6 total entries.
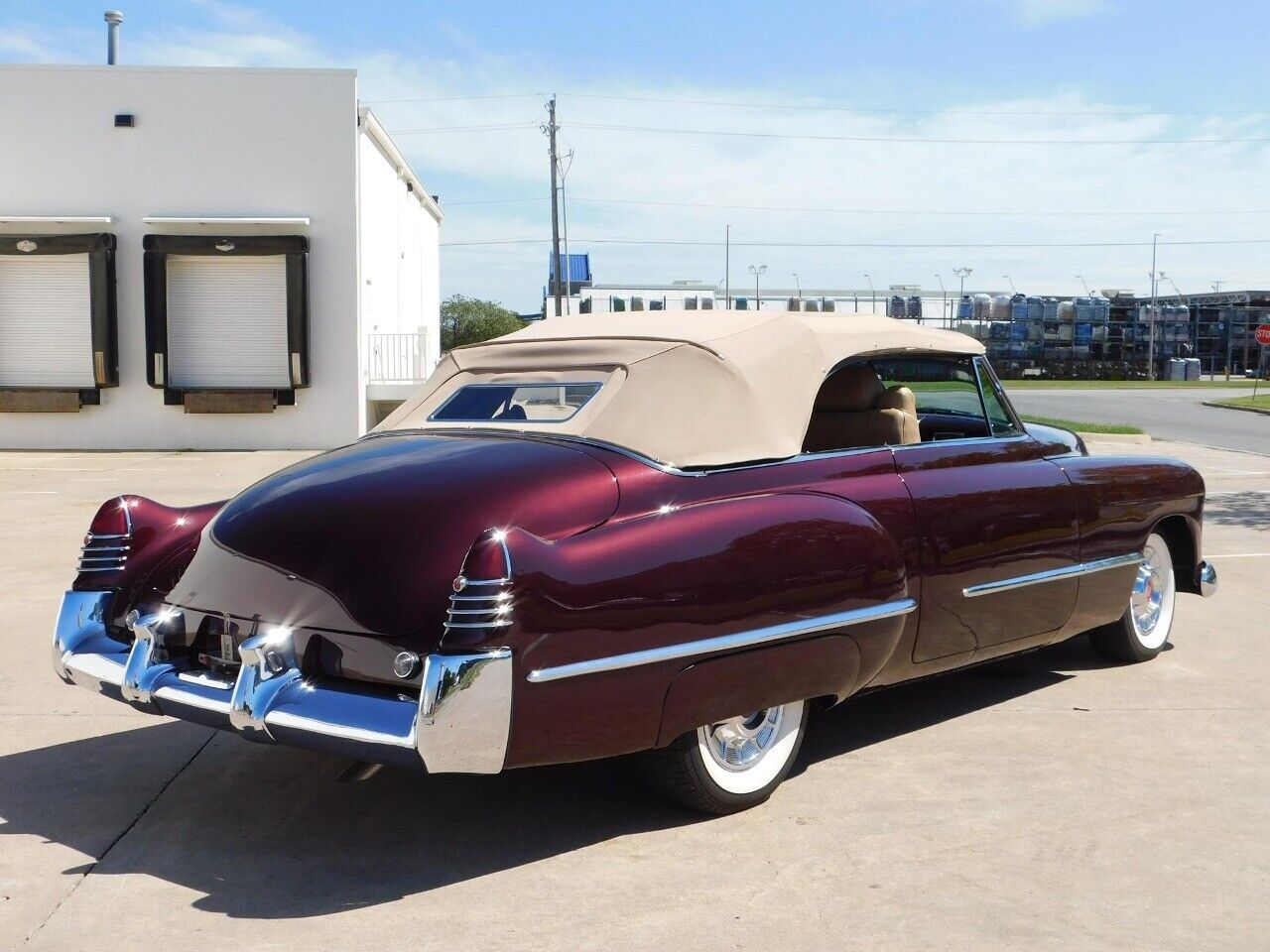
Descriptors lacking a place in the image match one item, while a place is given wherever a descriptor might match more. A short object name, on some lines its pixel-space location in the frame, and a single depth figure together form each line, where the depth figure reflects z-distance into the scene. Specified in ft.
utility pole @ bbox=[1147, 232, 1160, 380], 211.68
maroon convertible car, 11.39
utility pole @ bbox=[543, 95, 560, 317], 134.95
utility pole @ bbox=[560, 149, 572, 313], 153.36
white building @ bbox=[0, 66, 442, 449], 63.72
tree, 188.96
